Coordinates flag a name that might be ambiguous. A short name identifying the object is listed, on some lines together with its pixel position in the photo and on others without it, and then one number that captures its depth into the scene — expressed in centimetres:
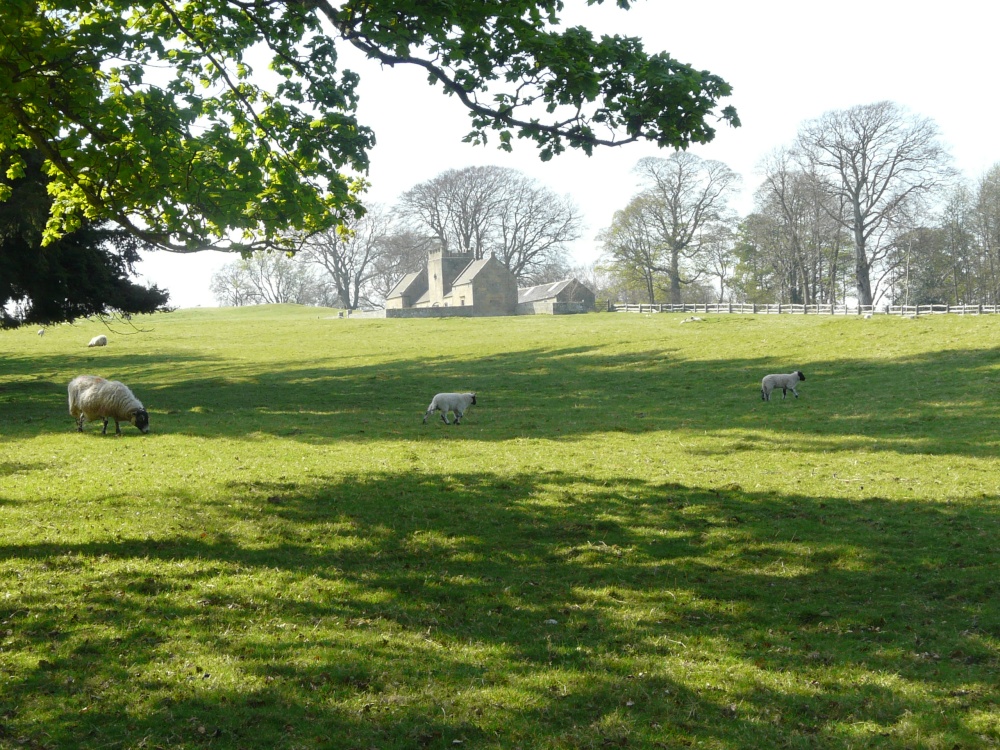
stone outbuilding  9262
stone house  9300
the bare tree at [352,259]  11756
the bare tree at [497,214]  10956
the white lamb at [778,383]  3053
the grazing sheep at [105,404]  2420
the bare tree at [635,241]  9019
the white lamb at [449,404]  2714
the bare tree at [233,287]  14012
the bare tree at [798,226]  7800
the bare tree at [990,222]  8000
